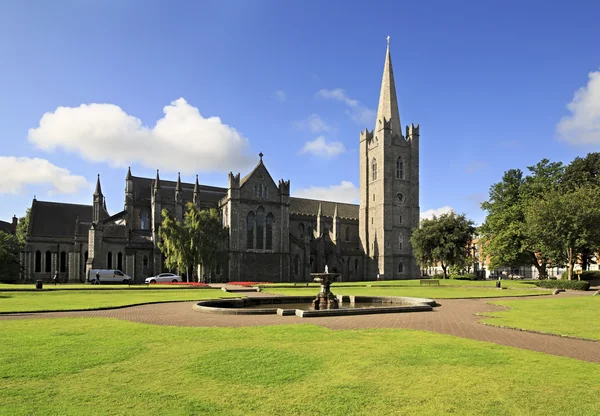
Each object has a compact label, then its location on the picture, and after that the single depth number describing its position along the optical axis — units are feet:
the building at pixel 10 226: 307.58
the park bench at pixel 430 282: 165.89
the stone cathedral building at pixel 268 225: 203.21
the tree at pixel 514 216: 189.98
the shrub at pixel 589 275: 200.55
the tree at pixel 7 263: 187.48
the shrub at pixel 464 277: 209.45
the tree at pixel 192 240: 178.70
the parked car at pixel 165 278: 175.22
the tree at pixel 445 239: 215.31
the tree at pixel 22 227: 253.63
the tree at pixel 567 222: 154.10
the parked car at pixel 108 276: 169.68
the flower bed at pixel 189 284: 142.57
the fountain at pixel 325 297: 75.15
